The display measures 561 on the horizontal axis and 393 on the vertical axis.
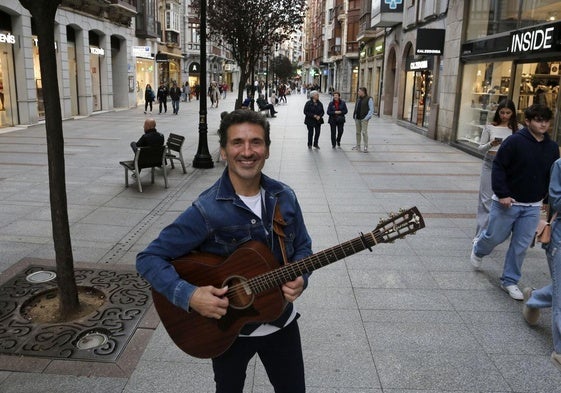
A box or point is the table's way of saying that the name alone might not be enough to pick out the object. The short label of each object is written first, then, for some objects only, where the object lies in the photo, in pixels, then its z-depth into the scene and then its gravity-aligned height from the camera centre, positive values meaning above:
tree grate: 3.96 -2.06
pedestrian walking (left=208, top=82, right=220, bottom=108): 35.49 -1.09
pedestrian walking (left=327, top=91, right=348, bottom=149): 15.72 -1.00
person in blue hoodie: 4.94 -0.94
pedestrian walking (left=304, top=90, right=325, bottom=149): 15.61 -1.03
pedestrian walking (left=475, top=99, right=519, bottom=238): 6.35 -0.69
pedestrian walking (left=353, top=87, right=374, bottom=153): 15.07 -0.86
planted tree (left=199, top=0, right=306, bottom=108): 18.27 +2.01
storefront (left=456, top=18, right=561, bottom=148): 11.74 +0.31
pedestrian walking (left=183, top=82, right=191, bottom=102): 42.15 -1.18
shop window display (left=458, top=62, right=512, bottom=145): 14.77 -0.26
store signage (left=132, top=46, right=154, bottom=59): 32.31 +1.52
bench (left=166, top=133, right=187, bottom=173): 11.33 -1.48
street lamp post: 12.17 -1.16
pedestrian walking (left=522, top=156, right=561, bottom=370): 3.95 -1.31
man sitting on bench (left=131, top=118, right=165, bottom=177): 10.12 -1.18
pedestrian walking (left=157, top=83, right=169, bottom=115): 29.31 -1.05
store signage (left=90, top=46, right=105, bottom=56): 26.83 +1.22
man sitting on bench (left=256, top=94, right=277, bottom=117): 29.15 -1.47
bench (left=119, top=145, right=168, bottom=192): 9.55 -1.57
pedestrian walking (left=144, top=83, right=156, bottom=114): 29.14 -1.04
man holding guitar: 2.24 -0.78
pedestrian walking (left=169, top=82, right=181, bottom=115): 28.34 -1.08
